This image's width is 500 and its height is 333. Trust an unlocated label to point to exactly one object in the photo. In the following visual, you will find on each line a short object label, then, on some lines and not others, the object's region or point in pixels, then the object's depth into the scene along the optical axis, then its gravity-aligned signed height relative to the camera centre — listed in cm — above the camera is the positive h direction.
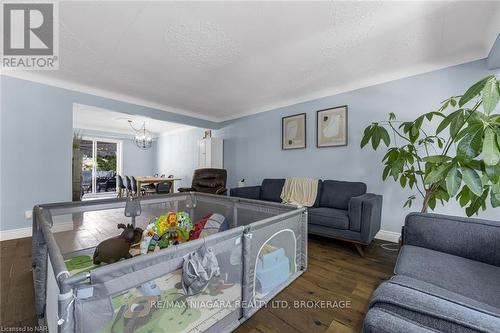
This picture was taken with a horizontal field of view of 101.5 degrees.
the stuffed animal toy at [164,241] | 181 -68
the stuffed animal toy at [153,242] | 179 -68
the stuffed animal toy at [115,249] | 175 -73
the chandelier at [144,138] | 587 +79
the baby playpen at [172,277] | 75 -59
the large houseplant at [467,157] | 121 +7
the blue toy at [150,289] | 94 -60
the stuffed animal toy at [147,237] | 180 -65
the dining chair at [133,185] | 579 -56
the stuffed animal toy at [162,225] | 186 -55
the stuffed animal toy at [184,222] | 198 -55
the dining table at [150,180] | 546 -41
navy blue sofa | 231 -60
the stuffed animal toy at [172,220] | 194 -53
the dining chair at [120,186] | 643 -66
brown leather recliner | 443 -32
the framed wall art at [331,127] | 325 +65
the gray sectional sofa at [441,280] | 49 -43
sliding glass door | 694 +1
